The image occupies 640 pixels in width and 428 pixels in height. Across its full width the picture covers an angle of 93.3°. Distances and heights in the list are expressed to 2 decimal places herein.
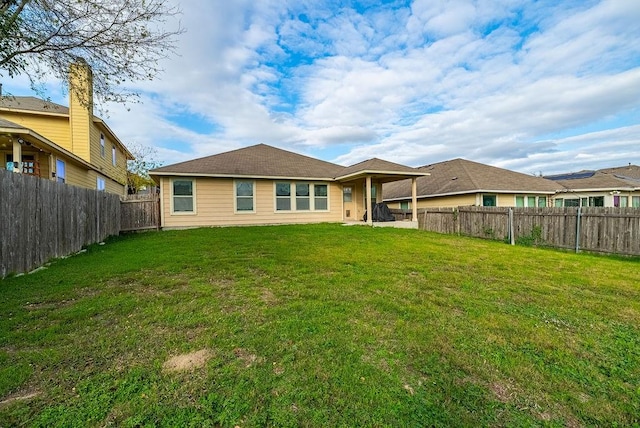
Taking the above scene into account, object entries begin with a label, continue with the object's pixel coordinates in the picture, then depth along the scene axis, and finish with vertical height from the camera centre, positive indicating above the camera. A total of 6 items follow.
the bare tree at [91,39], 6.05 +3.68
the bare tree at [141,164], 28.64 +4.75
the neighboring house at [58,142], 10.64 +2.87
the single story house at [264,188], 13.78 +1.08
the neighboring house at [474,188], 17.77 +1.19
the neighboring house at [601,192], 20.89 +0.96
